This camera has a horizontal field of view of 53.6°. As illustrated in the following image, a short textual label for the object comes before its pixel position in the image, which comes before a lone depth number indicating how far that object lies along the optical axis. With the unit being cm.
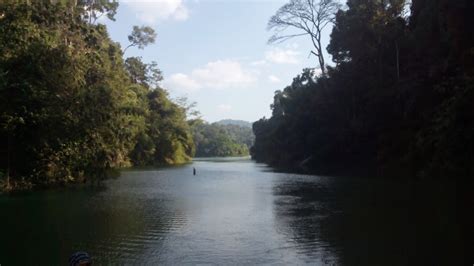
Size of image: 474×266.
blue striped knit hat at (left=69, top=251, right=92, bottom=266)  688
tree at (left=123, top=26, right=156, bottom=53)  7431
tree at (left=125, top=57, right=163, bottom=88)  7906
